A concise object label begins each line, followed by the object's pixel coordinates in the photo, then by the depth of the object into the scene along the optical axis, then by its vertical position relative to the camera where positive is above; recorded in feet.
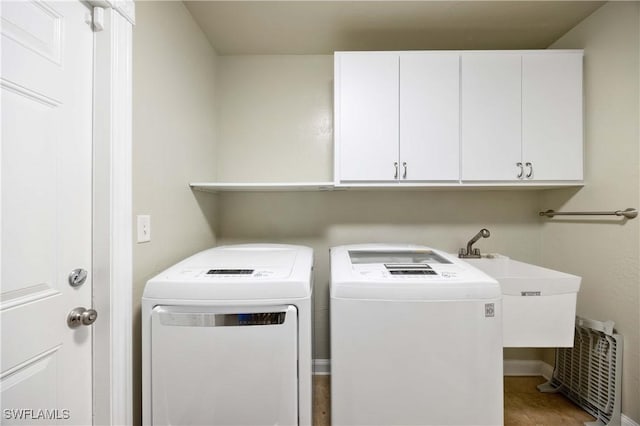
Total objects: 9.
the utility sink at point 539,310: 4.40 -1.57
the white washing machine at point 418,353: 3.64 -1.88
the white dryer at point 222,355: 3.41 -1.78
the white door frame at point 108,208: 3.34 +0.06
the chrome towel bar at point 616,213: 4.60 +0.00
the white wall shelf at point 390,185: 5.30 +0.56
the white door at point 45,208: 2.55 +0.05
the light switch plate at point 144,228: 3.81 -0.22
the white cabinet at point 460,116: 5.30 +1.89
